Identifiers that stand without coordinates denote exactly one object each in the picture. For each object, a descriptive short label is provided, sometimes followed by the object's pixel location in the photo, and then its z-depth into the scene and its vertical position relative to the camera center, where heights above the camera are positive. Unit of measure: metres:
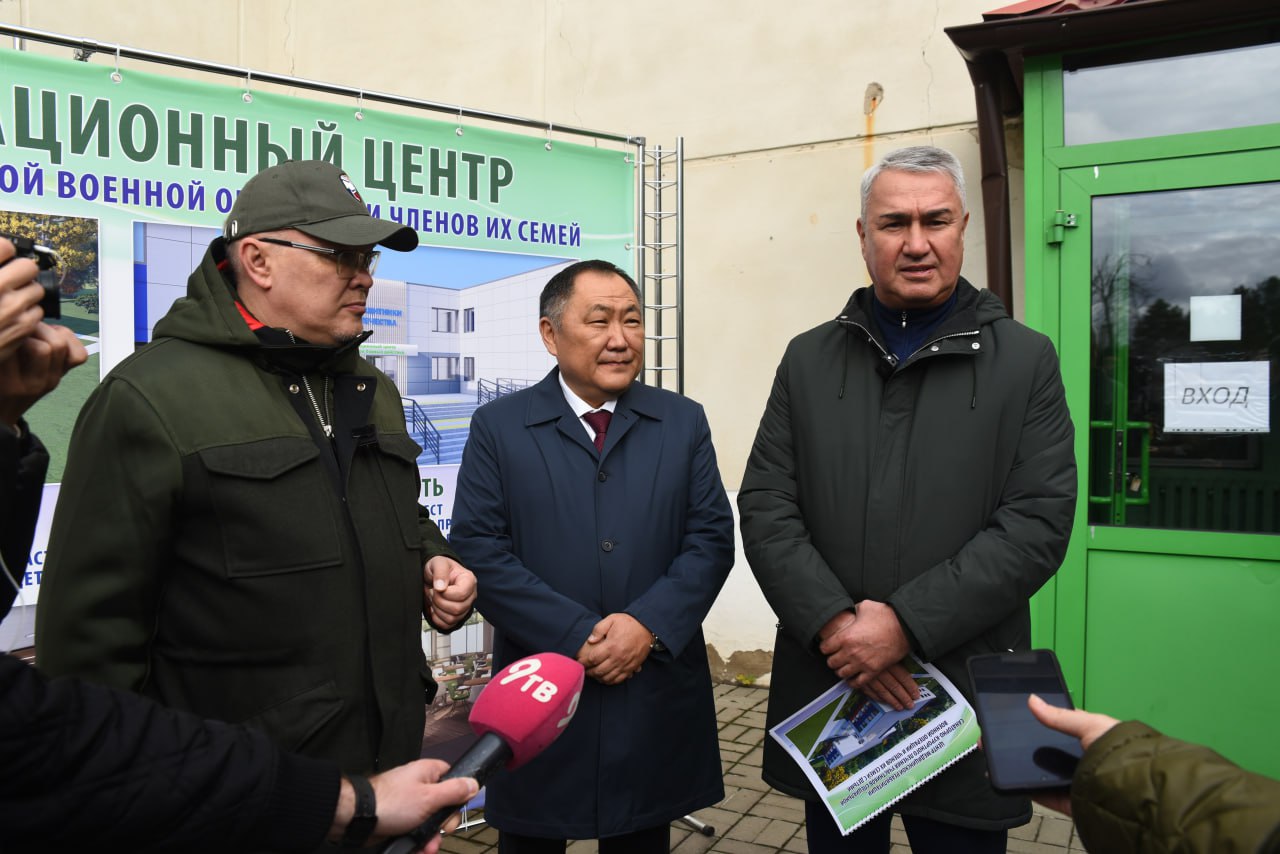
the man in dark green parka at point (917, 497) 2.31 -0.20
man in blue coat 2.60 -0.40
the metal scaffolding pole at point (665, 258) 4.18 +0.82
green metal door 4.03 -0.10
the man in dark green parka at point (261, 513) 1.79 -0.19
